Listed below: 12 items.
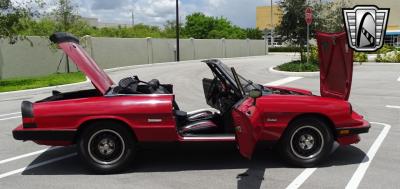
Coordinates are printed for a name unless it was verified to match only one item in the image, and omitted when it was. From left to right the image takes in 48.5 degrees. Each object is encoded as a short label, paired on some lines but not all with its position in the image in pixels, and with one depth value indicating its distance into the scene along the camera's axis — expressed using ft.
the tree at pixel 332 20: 74.13
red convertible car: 17.31
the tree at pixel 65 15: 79.41
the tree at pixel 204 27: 219.00
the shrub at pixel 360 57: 82.98
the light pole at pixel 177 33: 111.61
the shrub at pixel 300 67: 65.87
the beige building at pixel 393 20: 231.83
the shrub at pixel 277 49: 195.87
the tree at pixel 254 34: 244.83
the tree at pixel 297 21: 73.31
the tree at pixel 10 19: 55.88
